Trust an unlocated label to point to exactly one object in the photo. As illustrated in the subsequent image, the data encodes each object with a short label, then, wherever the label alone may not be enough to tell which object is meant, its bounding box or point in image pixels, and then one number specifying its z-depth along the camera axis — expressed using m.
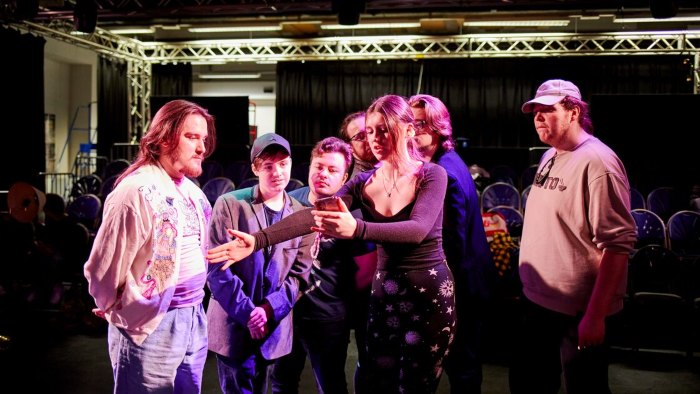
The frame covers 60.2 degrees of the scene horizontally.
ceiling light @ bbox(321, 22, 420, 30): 13.75
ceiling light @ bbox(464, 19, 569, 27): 13.03
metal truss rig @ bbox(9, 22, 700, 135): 11.89
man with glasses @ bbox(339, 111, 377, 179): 3.15
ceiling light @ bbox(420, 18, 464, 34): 13.22
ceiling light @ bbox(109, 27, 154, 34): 15.05
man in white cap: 2.28
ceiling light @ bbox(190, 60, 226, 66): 13.54
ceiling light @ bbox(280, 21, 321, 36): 13.62
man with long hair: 2.02
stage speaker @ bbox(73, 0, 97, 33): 9.70
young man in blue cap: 2.64
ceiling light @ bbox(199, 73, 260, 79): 18.00
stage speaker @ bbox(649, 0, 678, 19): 8.51
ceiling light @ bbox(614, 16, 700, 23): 12.25
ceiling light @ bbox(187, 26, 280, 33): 14.24
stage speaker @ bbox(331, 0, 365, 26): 9.10
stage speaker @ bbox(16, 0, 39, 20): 9.52
